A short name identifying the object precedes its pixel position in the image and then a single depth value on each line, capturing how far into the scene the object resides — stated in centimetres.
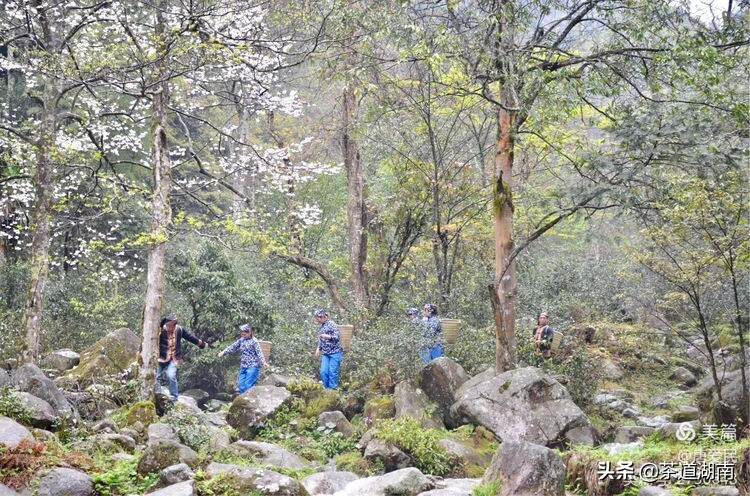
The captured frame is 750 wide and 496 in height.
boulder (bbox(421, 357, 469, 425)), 1156
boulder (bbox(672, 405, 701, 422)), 1090
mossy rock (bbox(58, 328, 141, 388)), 1276
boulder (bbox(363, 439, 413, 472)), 912
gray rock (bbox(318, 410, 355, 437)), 1141
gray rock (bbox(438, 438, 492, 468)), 934
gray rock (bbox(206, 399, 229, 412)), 1448
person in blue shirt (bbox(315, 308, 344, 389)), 1341
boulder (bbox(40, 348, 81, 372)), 1397
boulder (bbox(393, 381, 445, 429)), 1105
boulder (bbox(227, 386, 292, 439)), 1127
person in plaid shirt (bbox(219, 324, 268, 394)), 1327
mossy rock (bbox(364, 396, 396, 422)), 1155
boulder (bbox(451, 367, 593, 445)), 1013
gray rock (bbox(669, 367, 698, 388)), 1637
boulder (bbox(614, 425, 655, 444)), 1012
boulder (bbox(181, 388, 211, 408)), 1660
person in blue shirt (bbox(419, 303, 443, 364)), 1300
